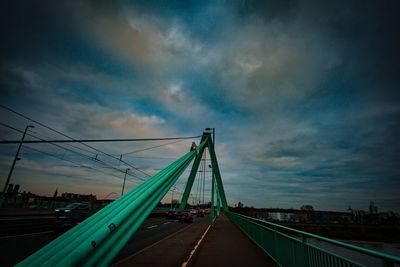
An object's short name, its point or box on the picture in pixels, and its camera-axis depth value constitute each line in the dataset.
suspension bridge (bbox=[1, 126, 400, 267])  2.31
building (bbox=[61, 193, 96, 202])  108.34
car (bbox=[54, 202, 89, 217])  15.53
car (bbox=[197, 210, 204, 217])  45.56
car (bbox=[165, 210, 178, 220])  27.03
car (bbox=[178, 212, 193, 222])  22.83
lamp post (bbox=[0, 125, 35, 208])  19.28
